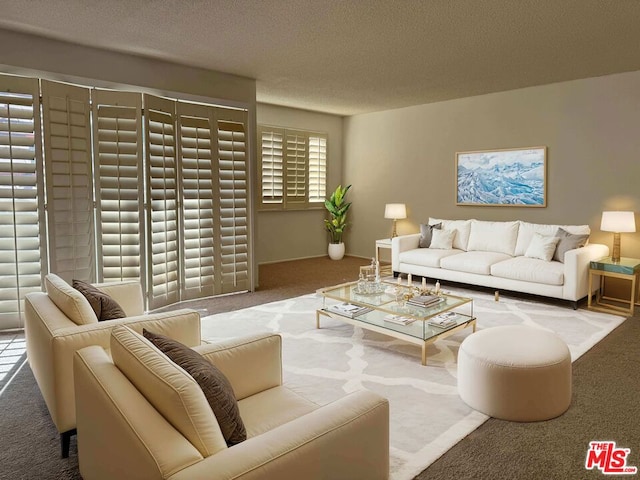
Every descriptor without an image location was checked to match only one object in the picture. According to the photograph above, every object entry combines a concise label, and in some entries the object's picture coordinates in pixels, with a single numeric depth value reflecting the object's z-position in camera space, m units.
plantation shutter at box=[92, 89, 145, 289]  4.54
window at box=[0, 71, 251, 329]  4.18
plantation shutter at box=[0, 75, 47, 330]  4.09
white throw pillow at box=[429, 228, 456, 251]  6.41
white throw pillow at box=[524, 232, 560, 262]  5.36
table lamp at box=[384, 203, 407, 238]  7.45
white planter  8.46
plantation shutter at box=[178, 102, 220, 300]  5.15
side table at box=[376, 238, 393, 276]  7.03
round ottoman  2.63
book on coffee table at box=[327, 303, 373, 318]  4.09
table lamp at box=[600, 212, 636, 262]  5.00
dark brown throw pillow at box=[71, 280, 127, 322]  2.78
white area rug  2.56
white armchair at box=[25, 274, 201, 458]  2.30
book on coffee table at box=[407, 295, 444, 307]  3.91
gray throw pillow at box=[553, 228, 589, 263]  5.19
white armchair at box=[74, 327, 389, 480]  1.31
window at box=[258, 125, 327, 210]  7.77
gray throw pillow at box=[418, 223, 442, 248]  6.61
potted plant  8.44
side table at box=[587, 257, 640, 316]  4.79
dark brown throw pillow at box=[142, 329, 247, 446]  1.57
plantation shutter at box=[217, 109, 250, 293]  5.45
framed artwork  6.10
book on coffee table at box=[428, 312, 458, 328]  3.79
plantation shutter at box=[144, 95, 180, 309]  4.79
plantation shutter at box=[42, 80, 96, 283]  4.27
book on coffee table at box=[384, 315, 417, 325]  3.79
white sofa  4.97
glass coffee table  3.60
